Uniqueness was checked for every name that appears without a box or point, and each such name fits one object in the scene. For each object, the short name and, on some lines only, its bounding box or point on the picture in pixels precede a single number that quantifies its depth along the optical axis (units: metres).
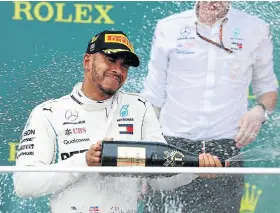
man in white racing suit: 7.15
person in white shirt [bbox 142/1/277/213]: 7.68
